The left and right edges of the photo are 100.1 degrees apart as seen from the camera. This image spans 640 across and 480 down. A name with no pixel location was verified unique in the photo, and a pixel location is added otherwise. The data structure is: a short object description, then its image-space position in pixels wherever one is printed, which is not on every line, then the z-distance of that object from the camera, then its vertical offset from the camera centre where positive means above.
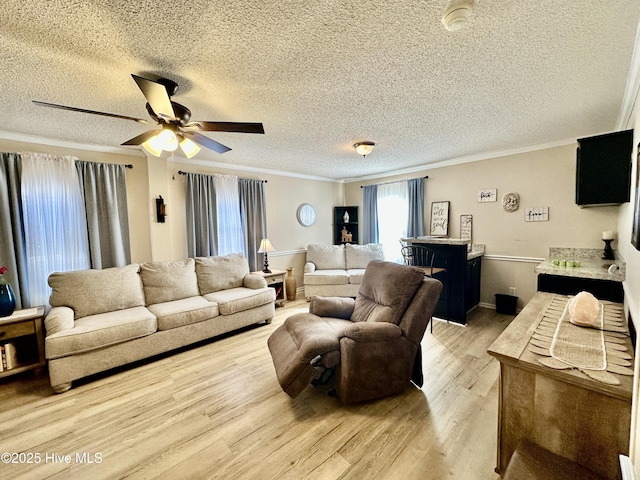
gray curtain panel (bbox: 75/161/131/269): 3.27 +0.26
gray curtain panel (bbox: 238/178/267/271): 4.54 +0.20
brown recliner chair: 1.94 -0.90
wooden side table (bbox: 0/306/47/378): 2.35 -0.94
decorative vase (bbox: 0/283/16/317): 2.41 -0.59
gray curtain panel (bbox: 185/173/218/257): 4.00 +0.21
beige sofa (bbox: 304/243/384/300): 4.61 -0.80
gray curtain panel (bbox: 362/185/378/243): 5.50 +0.23
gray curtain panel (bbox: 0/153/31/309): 2.73 +0.06
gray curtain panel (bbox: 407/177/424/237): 4.75 +0.28
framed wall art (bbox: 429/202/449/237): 4.48 +0.05
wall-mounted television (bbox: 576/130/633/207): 2.36 +0.46
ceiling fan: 1.75 +0.76
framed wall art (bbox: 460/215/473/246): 4.23 -0.09
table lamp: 4.45 -0.34
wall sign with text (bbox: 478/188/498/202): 3.96 +0.39
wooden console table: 1.05 -0.83
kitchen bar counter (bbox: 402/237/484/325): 3.50 -0.72
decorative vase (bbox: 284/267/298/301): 4.78 -1.04
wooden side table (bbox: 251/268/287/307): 4.33 -0.93
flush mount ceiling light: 3.19 +0.92
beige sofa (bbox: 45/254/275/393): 2.33 -0.85
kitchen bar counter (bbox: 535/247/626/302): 2.30 -0.56
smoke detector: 1.17 +0.93
